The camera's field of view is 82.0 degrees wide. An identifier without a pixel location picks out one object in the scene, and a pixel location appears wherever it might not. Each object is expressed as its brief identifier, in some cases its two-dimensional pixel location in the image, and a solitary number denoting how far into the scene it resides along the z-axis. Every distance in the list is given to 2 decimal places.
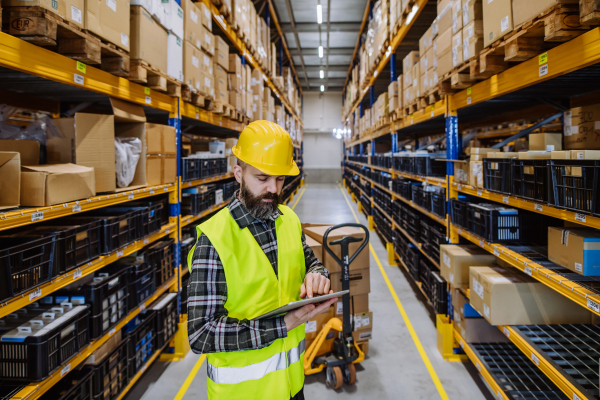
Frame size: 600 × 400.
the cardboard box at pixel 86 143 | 2.21
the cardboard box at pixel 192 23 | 3.42
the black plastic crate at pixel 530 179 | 2.04
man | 1.41
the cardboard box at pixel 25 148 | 2.02
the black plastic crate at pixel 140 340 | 2.77
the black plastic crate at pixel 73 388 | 2.07
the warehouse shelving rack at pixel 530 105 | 1.71
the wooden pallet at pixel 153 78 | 2.58
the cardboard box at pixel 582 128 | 2.31
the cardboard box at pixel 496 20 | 2.21
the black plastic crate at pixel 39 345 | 1.78
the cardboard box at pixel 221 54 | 4.46
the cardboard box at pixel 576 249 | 1.81
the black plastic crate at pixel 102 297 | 2.25
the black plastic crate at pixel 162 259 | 3.11
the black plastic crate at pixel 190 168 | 3.68
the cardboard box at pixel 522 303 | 2.43
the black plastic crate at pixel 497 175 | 2.46
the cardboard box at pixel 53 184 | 1.80
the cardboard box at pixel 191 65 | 3.44
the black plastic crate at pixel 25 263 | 1.61
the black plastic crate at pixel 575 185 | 1.60
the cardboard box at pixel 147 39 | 2.58
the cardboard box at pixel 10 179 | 1.66
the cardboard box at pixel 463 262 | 3.05
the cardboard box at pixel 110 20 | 2.02
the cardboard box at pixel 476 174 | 2.89
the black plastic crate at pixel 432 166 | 4.50
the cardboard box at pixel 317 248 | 3.39
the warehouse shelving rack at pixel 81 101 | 1.66
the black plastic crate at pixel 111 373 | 2.29
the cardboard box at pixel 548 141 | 2.64
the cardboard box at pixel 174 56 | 3.13
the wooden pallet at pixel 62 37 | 1.64
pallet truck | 2.89
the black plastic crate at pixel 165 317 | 3.15
